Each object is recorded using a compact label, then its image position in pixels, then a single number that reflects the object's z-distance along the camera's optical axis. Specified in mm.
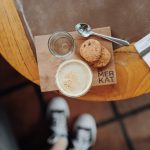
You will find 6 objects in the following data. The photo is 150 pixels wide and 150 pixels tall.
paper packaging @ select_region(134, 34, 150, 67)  974
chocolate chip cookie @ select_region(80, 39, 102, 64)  929
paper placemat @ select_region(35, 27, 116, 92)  947
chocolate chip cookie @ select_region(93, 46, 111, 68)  936
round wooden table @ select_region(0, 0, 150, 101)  980
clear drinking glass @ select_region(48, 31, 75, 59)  965
